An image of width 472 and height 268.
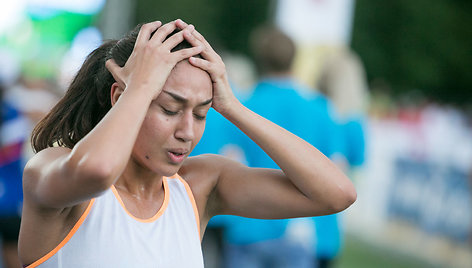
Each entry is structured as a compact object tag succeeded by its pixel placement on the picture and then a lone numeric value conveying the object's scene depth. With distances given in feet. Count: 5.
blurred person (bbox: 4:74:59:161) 45.01
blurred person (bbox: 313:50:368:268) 35.63
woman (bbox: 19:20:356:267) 14.51
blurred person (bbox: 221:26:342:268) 33.30
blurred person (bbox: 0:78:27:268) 38.91
